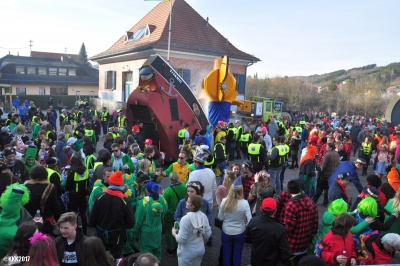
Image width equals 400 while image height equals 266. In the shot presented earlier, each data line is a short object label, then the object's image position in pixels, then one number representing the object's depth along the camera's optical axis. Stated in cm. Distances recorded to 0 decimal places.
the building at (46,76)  4328
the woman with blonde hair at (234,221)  470
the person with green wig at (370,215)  430
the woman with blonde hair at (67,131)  1017
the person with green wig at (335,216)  423
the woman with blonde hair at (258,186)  586
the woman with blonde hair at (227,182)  561
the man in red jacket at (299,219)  449
